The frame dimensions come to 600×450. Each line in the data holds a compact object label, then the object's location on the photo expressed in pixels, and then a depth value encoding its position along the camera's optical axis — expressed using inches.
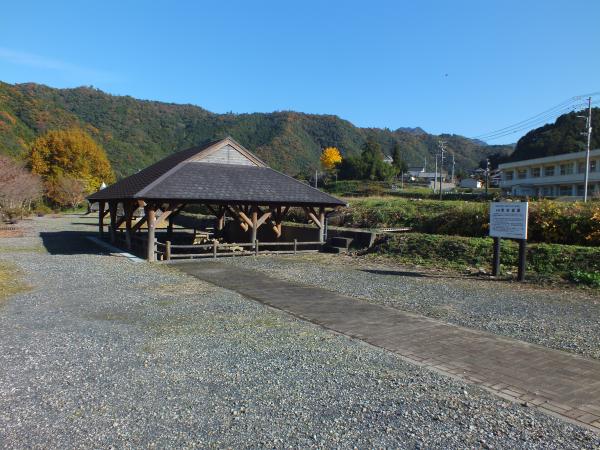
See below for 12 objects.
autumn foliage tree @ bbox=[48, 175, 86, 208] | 2018.9
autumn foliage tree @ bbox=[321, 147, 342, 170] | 3506.4
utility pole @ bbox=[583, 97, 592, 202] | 1338.5
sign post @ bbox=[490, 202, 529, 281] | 434.3
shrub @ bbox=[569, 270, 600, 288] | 401.4
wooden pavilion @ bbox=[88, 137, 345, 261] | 582.6
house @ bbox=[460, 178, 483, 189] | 3464.6
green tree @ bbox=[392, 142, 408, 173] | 3405.5
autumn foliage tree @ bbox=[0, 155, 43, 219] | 1115.4
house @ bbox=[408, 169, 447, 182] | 3825.3
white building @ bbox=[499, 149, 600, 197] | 1802.2
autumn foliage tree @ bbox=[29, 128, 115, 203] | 2086.6
